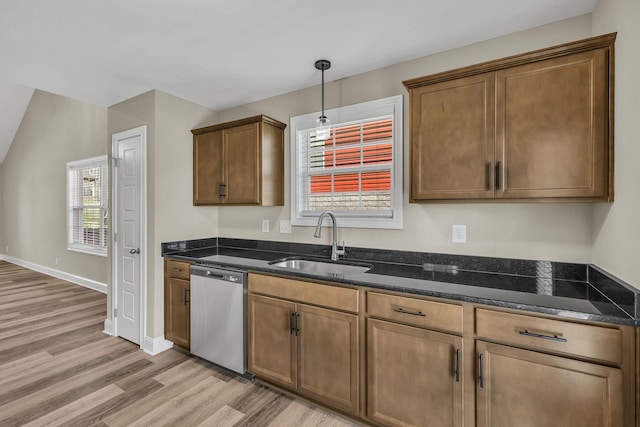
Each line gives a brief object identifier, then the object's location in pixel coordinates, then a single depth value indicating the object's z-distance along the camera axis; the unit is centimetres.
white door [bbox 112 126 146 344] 300
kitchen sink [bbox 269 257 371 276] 243
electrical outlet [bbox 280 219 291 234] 300
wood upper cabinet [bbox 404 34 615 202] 154
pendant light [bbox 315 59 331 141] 225
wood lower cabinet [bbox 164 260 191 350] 277
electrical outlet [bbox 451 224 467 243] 216
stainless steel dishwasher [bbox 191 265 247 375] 238
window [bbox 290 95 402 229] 247
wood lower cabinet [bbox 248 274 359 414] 191
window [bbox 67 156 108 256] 494
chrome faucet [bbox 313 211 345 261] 257
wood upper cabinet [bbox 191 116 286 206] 279
